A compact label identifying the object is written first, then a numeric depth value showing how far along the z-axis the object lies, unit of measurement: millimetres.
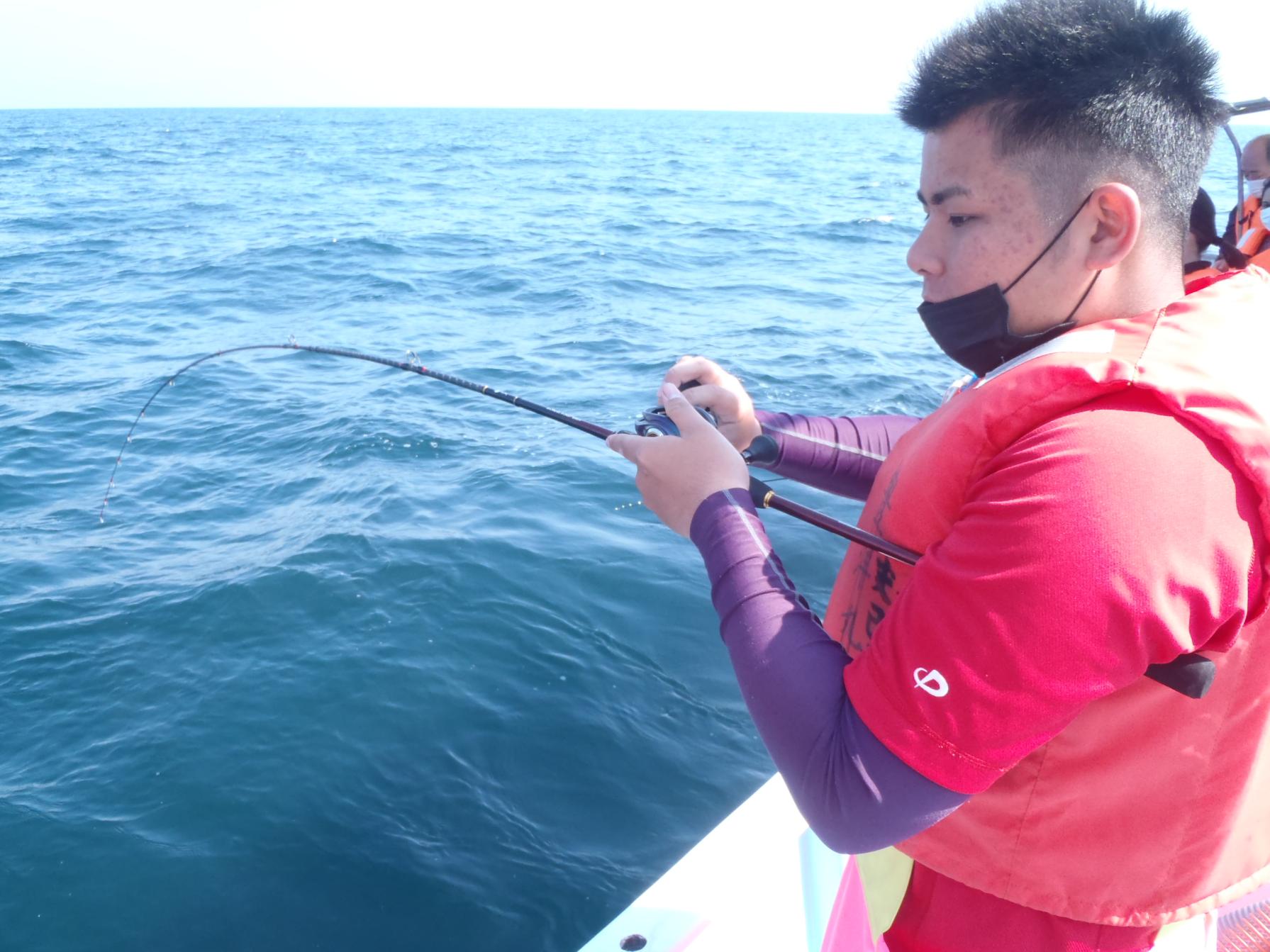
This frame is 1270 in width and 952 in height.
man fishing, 933
